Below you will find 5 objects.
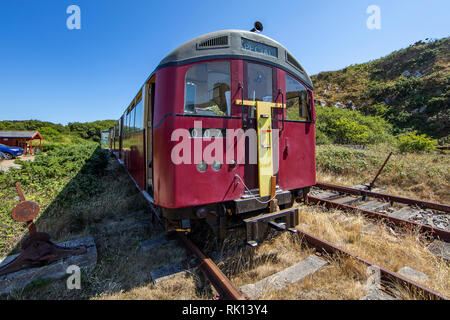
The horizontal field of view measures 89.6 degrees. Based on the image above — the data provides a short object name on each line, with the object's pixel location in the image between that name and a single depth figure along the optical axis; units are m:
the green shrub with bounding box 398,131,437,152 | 12.03
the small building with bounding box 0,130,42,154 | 23.96
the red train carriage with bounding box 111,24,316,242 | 2.97
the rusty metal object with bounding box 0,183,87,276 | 3.17
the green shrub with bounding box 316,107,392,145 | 18.33
